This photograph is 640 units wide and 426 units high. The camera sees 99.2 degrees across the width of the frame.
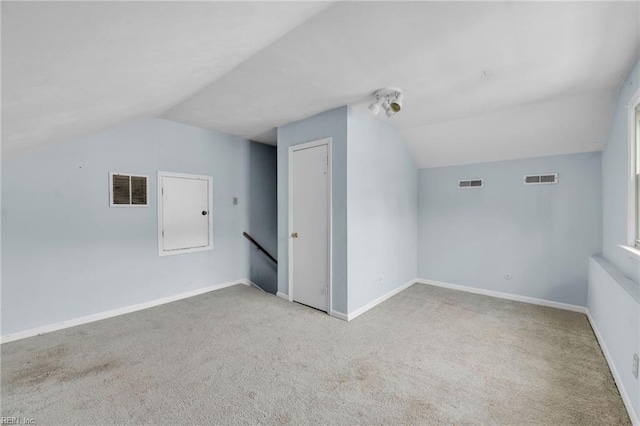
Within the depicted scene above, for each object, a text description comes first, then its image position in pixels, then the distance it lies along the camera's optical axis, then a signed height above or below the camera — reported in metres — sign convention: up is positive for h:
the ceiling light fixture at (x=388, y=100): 2.70 +1.14
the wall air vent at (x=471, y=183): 4.18 +0.43
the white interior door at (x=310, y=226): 3.42 -0.19
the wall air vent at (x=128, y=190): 3.26 +0.28
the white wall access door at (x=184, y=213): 3.71 -0.01
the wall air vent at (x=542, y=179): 3.64 +0.43
